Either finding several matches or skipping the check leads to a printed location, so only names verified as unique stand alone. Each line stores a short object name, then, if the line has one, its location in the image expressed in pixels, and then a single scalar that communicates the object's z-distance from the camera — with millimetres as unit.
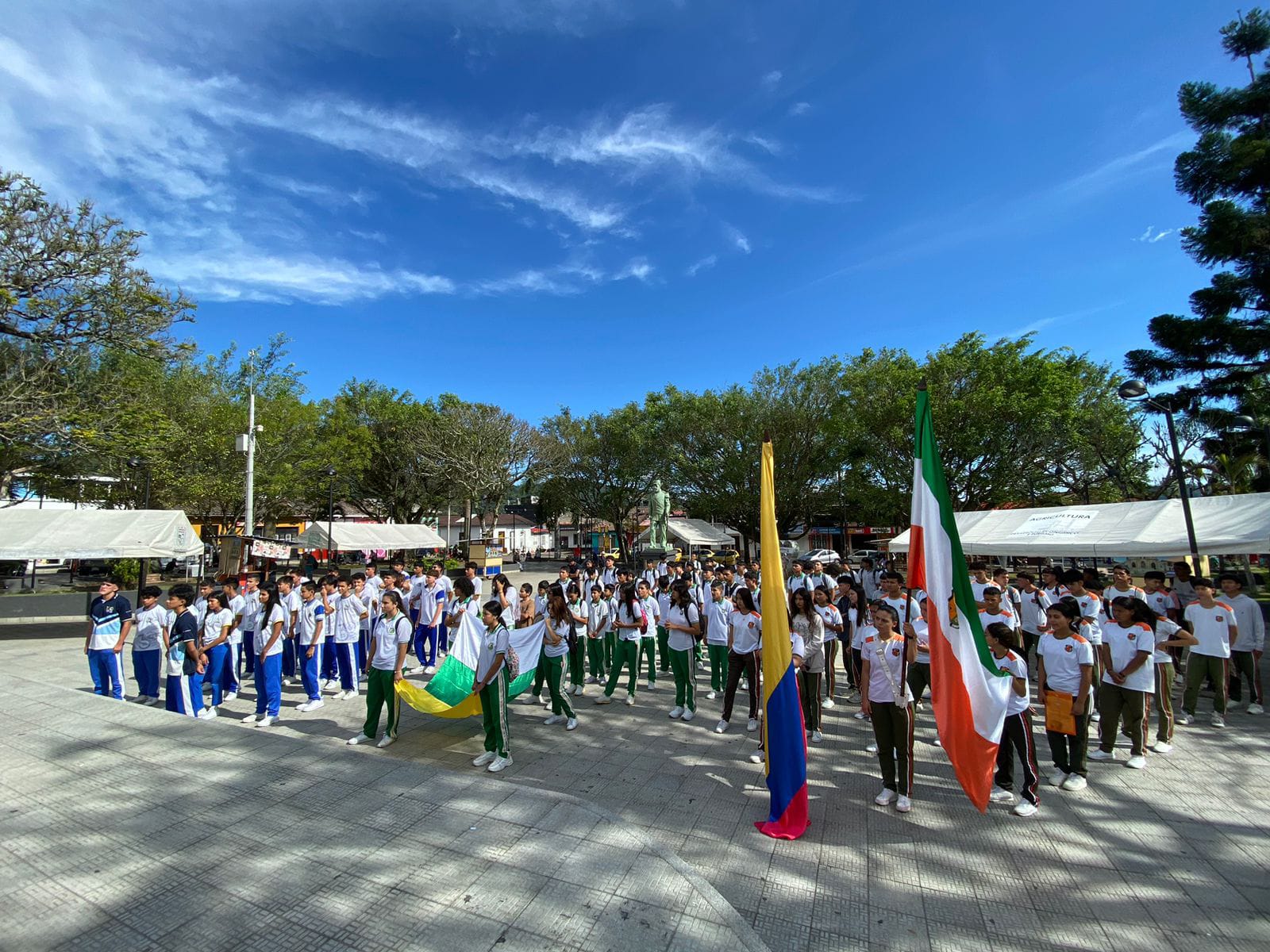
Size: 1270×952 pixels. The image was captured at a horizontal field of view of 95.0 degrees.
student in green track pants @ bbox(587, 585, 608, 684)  8922
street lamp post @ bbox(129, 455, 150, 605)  20234
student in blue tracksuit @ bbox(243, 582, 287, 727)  7297
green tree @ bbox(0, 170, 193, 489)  15297
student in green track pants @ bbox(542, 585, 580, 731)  7457
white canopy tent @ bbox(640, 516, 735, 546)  30719
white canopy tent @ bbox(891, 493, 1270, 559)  10891
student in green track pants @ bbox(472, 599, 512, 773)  6168
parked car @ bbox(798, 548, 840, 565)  35184
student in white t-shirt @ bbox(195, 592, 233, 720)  7625
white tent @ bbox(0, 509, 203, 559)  14367
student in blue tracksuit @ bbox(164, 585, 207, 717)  7285
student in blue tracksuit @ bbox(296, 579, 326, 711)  8133
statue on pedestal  27422
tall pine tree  17828
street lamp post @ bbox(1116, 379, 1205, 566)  10578
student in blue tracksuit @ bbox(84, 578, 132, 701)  7832
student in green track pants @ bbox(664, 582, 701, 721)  7824
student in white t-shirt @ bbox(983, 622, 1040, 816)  5090
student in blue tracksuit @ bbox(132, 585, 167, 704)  7523
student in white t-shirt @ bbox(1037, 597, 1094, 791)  5395
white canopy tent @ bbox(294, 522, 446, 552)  27828
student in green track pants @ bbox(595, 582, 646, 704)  8383
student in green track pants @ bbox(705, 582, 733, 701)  8477
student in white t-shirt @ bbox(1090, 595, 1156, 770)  5816
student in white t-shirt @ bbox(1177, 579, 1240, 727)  7125
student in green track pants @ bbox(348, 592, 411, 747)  6520
